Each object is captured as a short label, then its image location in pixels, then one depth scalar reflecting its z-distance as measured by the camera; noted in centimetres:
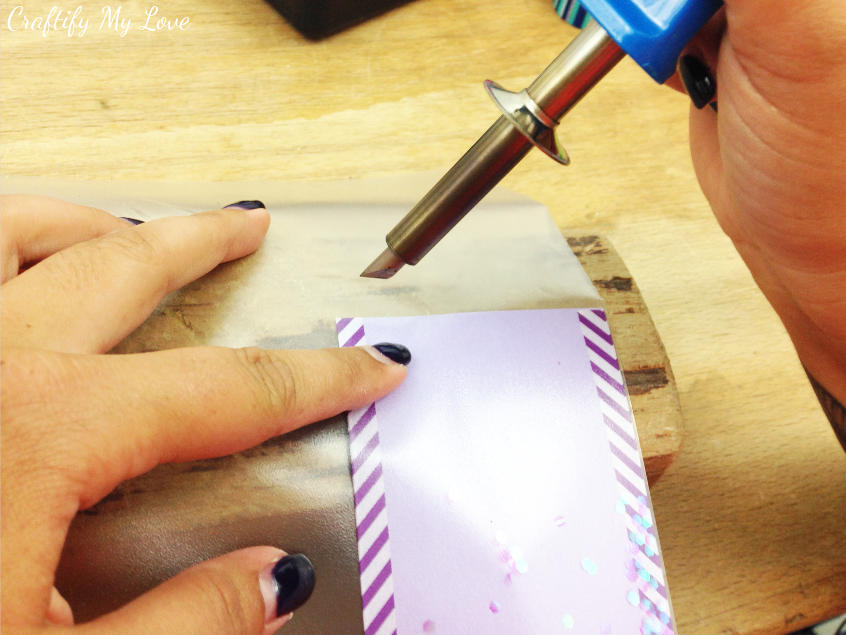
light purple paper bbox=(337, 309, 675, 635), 21
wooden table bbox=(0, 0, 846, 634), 25
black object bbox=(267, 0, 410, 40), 30
